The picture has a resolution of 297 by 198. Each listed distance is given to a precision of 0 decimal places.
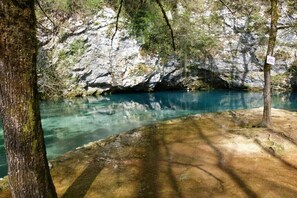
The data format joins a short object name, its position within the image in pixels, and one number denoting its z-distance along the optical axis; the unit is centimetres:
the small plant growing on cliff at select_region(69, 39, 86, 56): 1608
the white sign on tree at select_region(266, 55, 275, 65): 535
